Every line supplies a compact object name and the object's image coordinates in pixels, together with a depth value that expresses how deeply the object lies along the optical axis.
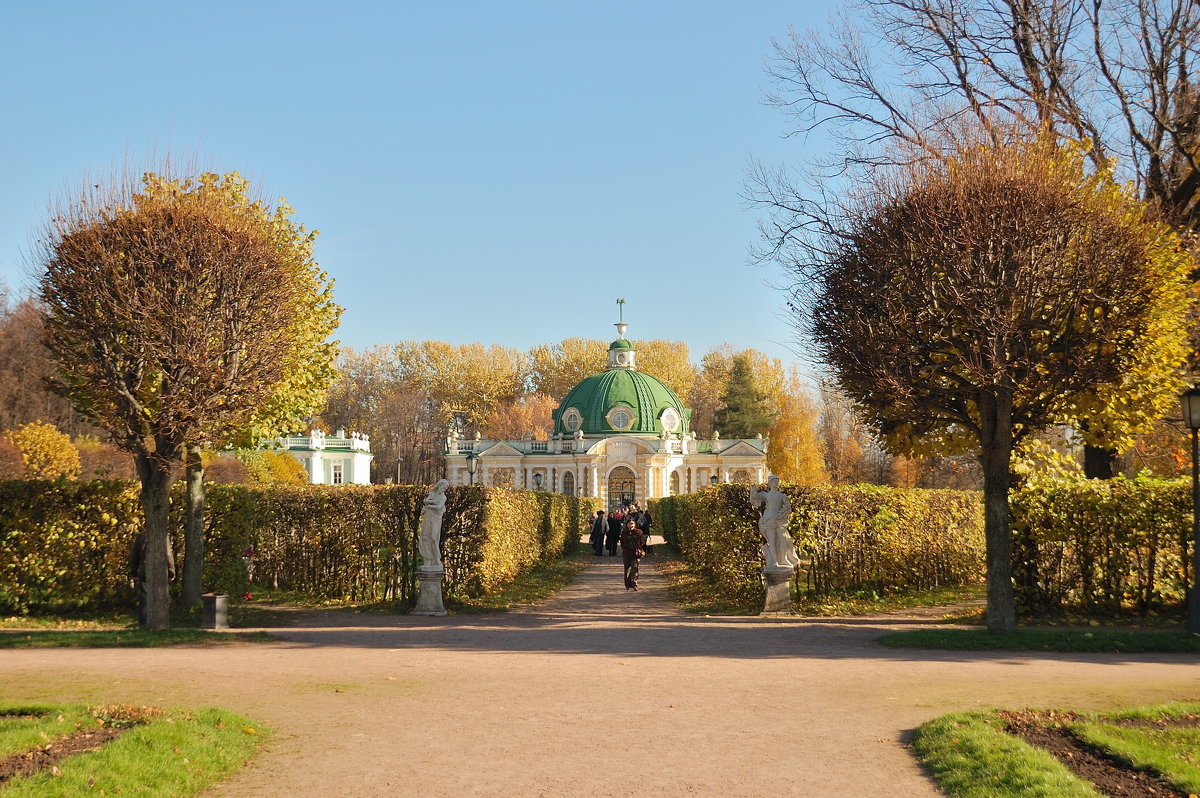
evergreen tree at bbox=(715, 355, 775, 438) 91.38
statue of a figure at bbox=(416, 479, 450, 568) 16.48
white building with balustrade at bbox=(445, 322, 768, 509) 82.19
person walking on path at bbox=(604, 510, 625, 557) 37.25
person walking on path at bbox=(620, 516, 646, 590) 22.25
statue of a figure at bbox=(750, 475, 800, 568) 16.48
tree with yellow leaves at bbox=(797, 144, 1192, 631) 12.94
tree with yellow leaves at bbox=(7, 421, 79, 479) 33.53
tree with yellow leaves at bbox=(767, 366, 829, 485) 61.41
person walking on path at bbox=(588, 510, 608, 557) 37.81
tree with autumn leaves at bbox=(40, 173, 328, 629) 13.48
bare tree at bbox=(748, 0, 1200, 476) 16.83
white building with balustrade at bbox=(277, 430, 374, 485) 79.12
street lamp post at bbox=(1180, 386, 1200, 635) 12.82
